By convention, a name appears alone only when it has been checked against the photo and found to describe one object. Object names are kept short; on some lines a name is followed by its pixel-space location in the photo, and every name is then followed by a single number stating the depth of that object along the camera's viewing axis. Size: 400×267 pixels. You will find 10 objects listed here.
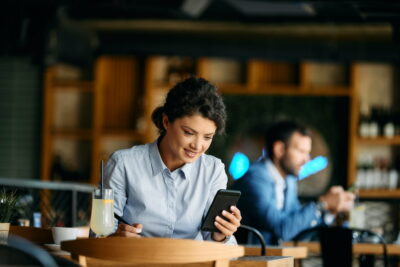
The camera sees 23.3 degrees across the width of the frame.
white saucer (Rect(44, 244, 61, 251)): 3.63
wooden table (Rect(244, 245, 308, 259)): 4.86
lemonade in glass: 3.45
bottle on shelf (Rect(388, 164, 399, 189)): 10.37
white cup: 3.75
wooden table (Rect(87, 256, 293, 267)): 3.27
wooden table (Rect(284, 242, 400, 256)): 6.26
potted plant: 3.81
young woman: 3.62
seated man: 5.94
